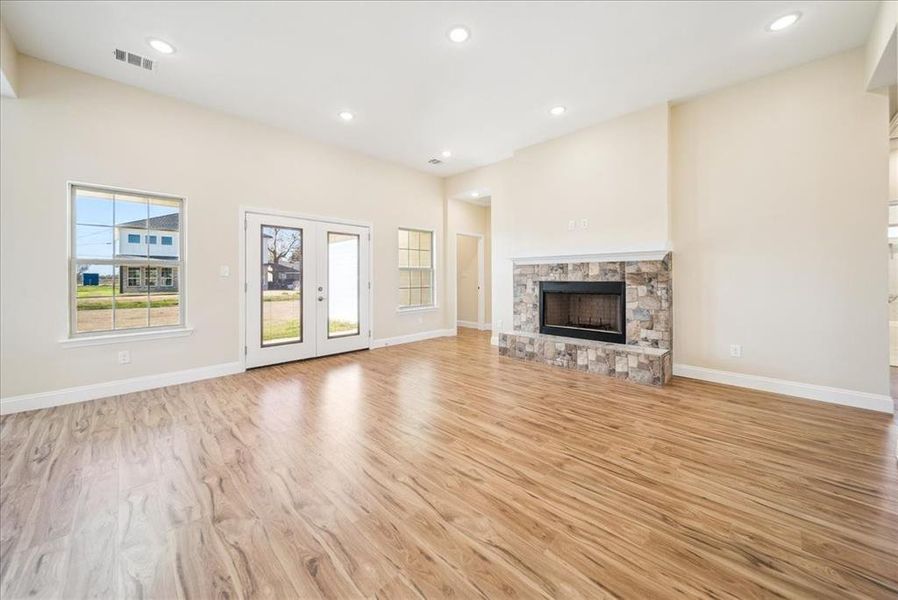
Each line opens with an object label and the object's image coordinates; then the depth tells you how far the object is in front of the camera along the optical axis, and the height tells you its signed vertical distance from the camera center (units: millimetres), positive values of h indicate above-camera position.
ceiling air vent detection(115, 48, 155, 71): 3127 +2300
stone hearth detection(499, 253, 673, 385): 3900 -447
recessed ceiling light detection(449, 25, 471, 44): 2799 +2261
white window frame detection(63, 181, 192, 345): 3369 +365
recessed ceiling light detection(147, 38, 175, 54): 2959 +2282
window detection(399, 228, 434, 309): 6445 +664
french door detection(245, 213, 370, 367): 4570 +207
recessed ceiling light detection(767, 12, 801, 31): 2707 +2288
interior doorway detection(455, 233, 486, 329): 8141 +558
